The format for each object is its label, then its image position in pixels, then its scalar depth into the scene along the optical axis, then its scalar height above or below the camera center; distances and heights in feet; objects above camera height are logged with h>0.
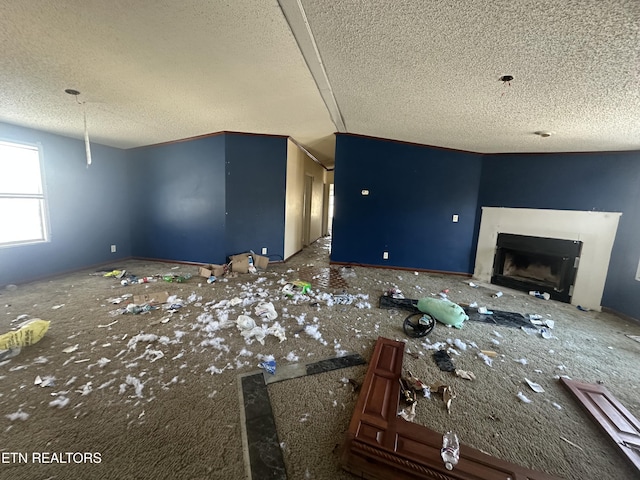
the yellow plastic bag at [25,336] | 6.08 -3.68
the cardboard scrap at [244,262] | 13.30 -3.28
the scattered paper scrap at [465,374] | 5.72 -3.82
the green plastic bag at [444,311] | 8.19 -3.43
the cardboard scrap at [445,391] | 4.95 -3.82
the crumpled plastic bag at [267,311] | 8.16 -3.67
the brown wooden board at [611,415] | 4.16 -3.79
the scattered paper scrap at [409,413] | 4.52 -3.83
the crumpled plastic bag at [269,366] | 5.65 -3.82
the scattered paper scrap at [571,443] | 4.17 -3.88
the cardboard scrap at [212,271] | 12.41 -3.58
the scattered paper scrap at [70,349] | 6.20 -3.96
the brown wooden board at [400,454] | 3.49 -3.68
